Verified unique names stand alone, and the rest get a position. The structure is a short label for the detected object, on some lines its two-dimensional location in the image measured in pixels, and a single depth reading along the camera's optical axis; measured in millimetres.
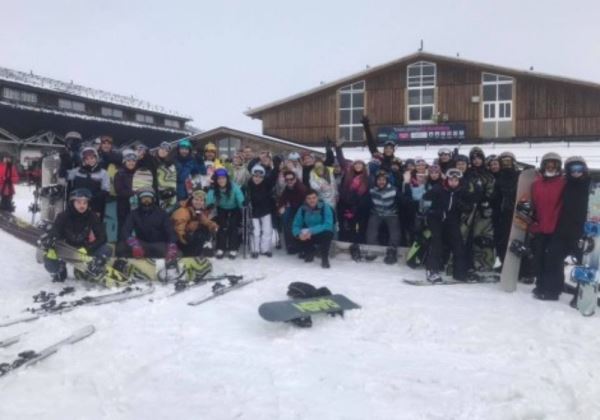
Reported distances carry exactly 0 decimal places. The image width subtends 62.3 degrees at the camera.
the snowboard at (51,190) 8312
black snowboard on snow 4645
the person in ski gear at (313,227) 7766
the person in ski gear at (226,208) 8008
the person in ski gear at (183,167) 8312
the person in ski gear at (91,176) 7363
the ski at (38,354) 3689
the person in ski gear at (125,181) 7539
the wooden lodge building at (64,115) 27812
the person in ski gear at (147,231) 6758
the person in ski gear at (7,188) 12453
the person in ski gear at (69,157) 7895
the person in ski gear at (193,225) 7289
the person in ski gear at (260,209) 8180
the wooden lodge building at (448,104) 22656
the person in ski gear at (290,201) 8212
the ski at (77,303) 4858
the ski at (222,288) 5529
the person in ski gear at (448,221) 6738
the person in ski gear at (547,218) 5891
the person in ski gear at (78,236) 6266
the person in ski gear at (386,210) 7953
